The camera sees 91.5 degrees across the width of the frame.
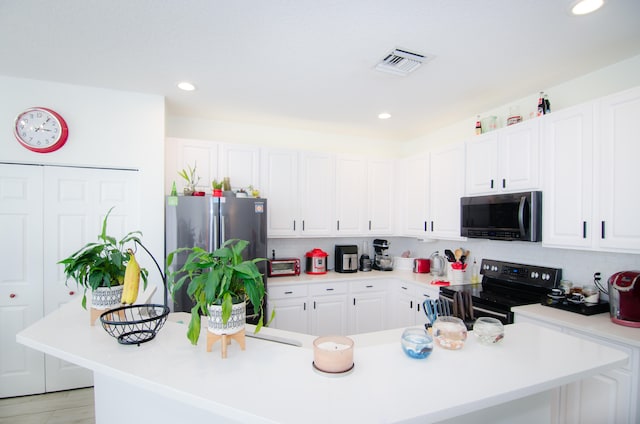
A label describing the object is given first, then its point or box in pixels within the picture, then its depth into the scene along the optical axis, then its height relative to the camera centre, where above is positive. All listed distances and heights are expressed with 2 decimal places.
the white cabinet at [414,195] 3.71 +0.19
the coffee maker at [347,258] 3.89 -0.61
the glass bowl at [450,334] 1.30 -0.52
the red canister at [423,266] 3.92 -0.70
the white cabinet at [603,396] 1.69 -1.07
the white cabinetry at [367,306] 3.66 -1.14
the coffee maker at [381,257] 4.10 -0.63
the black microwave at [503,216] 2.49 -0.05
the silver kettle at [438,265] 3.76 -0.67
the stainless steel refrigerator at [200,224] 2.85 -0.14
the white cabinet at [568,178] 2.18 +0.25
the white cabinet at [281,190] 3.55 +0.22
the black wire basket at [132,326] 1.30 -0.53
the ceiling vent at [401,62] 2.18 +1.08
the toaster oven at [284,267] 3.61 -0.68
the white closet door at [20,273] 2.61 -0.56
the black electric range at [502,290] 2.24 -0.70
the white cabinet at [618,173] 1.95 +0.25
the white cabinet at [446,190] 3.25 +0.22
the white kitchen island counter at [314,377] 0.91 -0.58
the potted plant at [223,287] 1.16 -0.30
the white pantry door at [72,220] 2.71 -0.11
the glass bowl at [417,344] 1.20 -0.52
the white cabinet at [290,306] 3.32 -1.05
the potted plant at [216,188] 3.02 +0.21
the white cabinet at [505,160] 2.56 +0.46
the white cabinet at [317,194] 3.71 +0.19
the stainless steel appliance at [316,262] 3.81 -0.64
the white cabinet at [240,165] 3.38 +0.49
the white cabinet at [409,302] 3.28 -1.05
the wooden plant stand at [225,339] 1.20 -0.52
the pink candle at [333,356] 1.07 -0.51
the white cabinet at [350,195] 3.88 +0.19
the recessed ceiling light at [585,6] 1.63 +1.09
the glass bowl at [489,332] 1.36 -0.53
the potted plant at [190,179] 3.05 +0.31
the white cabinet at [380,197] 4.05 +0.17
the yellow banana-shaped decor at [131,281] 1.52 -0.36
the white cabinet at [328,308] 3.49 -1.12
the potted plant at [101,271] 1.53 -0.31
